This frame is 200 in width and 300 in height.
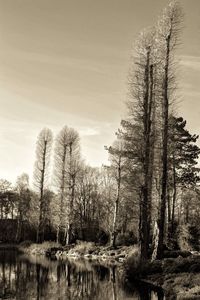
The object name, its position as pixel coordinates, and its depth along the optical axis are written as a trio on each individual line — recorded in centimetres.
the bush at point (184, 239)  2886
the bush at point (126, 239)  3841
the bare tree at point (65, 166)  4031
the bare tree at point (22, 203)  5819
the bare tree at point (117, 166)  3528
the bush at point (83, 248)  3328
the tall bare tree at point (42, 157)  4275
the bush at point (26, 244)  4154
